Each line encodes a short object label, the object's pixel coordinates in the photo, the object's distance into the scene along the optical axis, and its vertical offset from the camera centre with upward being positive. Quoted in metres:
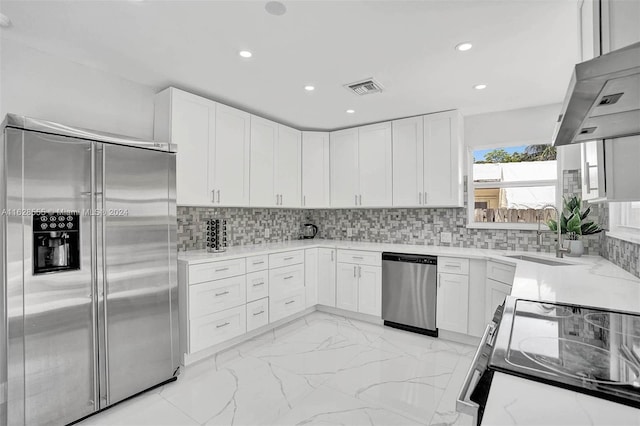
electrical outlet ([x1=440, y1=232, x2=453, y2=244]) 3.88 -0.30
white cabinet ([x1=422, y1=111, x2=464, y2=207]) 3.54 +0.60
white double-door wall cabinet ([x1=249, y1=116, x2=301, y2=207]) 3.62 +0.60
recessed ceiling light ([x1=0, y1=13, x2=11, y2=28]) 1.93 +1.21
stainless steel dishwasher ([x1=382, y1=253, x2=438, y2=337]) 3.39 -0.88
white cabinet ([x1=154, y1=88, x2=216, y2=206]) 2.83 +0.73
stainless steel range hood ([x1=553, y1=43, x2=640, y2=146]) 0.82 +0.36
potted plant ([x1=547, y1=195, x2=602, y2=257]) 2.92 -0.14
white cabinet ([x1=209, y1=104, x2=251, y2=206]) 3.17 +0.59
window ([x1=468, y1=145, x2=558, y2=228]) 3.47 +0.30
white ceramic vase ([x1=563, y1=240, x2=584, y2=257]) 2.94 -0.33
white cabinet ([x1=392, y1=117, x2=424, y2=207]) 3.76 +0.61
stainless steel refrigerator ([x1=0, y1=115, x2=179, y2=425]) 1.77 -0.35
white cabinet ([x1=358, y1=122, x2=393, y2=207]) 3.97 +0.61
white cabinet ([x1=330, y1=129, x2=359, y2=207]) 4.23 +0.62
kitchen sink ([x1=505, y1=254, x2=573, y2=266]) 2.81 -0.45
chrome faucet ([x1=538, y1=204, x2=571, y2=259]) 2.88 -0.32
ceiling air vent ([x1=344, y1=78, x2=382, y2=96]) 2.84 +1.17
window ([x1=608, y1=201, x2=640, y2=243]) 2.19 -0.07
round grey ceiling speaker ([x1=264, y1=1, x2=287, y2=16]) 1.80 +1.19
